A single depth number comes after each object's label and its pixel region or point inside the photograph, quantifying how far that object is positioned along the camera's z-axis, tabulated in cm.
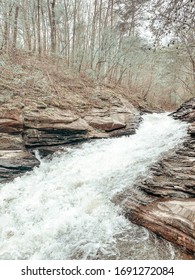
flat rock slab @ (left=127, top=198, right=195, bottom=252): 381
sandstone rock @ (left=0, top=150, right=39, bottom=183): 613
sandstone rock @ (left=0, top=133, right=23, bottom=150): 645
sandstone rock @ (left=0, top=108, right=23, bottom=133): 662
